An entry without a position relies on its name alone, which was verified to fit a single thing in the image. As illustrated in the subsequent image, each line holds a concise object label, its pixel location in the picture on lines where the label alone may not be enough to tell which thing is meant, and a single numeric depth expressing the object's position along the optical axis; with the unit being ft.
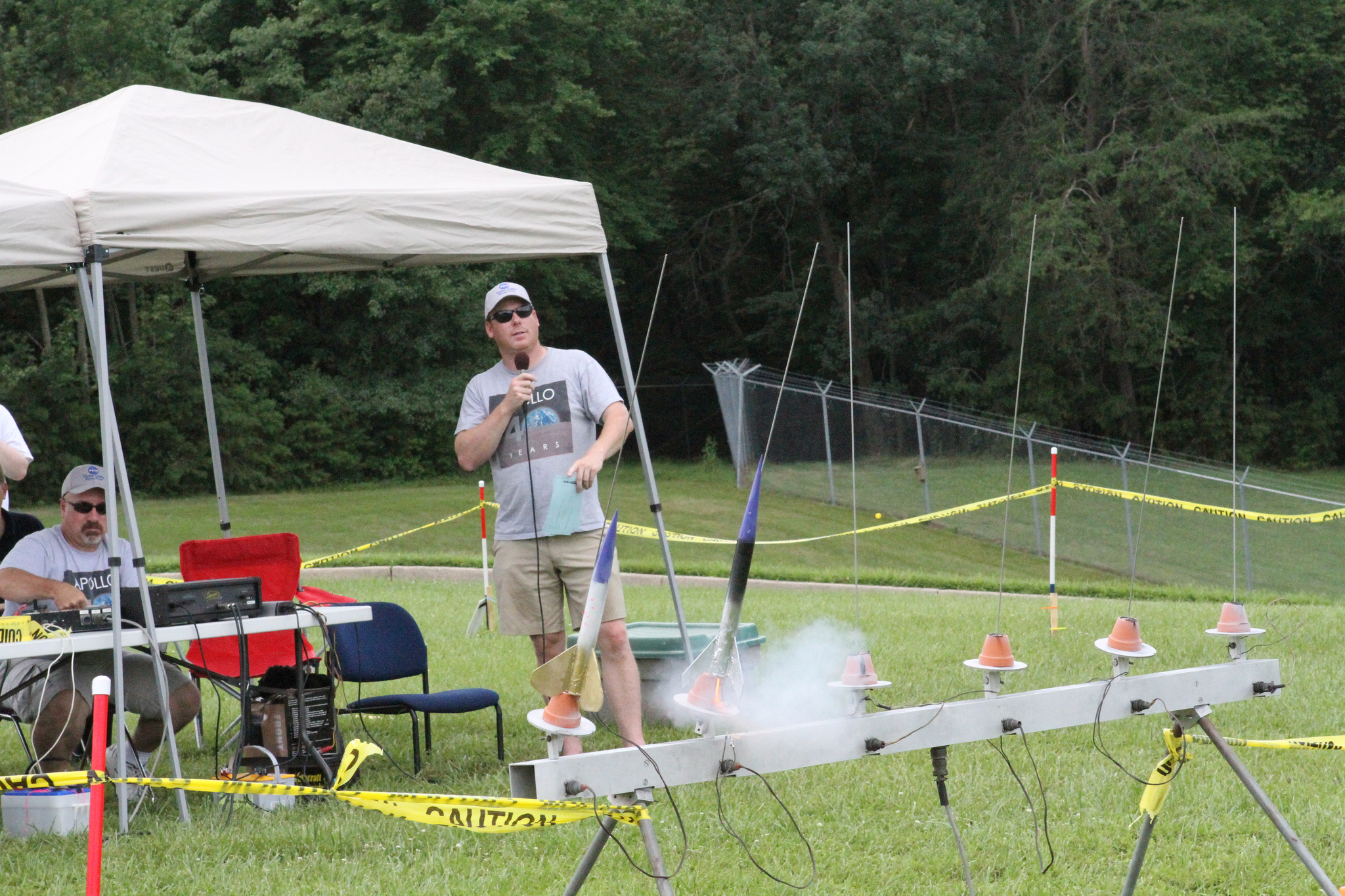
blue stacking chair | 41.19
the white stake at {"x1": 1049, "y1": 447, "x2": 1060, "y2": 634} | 60.23
